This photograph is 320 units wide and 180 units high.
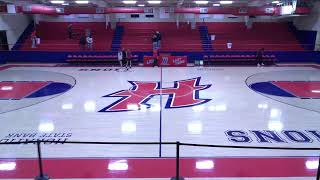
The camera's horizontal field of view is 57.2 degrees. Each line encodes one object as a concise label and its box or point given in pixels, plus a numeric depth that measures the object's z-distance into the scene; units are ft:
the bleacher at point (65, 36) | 68.90
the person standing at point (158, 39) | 63.81
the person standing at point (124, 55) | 58.97
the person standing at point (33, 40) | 67.46
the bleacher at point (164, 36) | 69.31
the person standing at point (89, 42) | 65.31
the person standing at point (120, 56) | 57.88
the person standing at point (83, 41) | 64.75
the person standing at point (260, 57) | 60.54
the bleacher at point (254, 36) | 69.31
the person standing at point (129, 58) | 58.28
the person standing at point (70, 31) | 74.28
